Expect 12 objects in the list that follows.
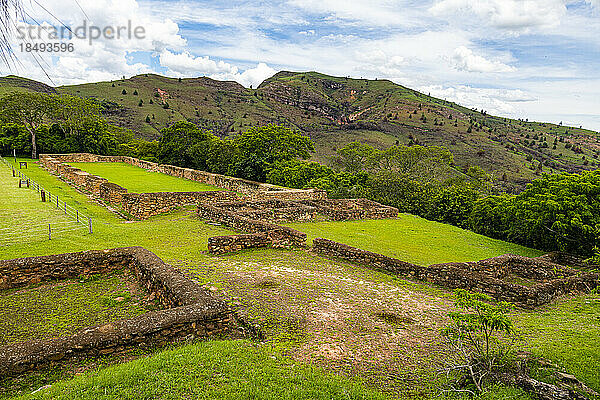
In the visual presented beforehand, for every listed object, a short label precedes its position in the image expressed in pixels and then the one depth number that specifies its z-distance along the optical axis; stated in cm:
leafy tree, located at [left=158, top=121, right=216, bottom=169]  3800
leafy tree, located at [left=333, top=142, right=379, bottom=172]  4909
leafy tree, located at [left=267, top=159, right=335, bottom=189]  2845
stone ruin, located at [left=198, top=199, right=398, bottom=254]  1132
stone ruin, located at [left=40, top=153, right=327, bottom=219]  1673
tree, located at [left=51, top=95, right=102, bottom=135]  4522
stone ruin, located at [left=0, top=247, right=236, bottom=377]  437
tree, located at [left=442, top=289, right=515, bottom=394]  442
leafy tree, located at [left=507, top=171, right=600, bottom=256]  1399
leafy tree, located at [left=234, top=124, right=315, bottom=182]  3150
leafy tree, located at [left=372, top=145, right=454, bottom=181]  4888
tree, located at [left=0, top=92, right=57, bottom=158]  4175
